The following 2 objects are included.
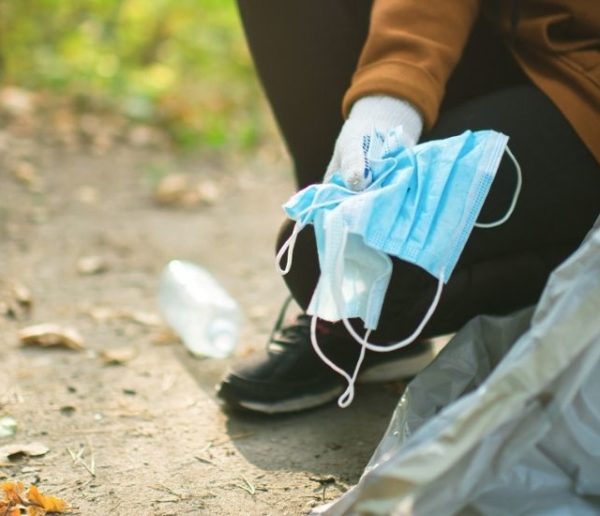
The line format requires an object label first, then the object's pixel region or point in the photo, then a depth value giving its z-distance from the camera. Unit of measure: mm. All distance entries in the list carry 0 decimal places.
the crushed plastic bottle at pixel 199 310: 4294
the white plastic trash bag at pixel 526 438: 2037
